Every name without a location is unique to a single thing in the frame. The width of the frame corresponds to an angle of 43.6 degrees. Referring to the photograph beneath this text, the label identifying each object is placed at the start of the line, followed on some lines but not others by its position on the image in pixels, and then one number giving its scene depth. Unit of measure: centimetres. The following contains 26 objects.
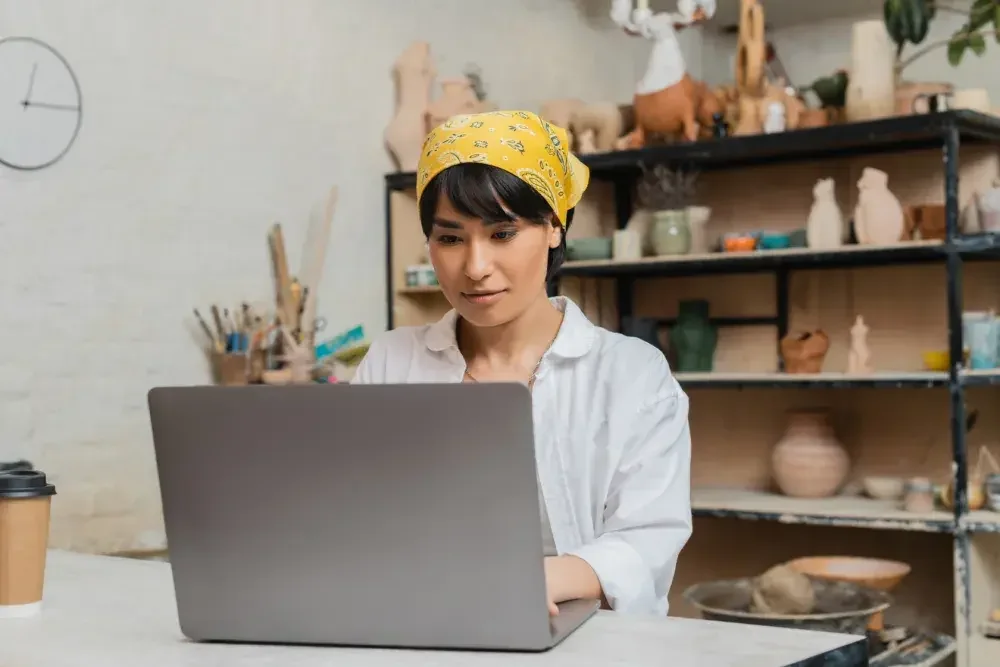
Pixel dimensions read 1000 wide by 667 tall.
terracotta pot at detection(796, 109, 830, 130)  389
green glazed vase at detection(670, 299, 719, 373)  408
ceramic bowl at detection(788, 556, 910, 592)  343
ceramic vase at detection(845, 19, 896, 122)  368
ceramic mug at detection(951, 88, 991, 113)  362
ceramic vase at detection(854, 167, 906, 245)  359
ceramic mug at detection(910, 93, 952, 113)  354
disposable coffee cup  145
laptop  110
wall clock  315
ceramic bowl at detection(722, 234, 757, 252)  385
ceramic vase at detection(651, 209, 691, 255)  393
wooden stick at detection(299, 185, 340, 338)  394
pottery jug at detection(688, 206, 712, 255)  396
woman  154
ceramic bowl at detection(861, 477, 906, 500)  374
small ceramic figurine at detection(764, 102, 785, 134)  381
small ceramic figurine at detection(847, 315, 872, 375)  371
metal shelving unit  342
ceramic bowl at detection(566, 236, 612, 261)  408
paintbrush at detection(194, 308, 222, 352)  362
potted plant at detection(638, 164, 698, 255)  393
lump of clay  300
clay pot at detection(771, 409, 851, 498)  385
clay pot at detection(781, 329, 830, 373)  382
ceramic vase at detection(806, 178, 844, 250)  369
